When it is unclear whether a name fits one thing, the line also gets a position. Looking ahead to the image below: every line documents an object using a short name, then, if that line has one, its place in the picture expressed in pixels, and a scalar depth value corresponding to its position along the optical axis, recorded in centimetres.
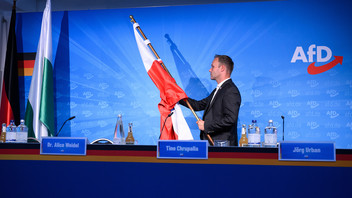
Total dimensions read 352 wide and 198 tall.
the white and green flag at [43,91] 423
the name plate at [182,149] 194
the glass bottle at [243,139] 237
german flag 436
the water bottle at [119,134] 273
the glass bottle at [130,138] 264
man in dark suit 295
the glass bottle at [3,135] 259
